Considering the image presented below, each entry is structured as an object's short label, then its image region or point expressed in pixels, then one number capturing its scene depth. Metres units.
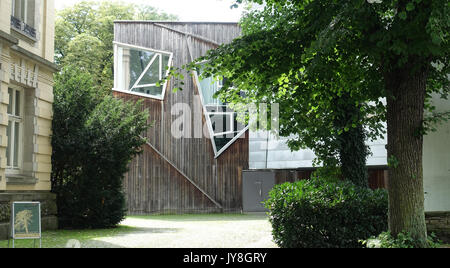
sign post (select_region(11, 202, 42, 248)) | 9.65
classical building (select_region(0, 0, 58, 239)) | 12.52
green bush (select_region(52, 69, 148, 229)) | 16.16
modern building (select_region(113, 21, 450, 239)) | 26.05
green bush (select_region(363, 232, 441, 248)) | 7.43
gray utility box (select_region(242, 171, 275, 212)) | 25.88
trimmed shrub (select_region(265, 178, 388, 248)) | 10.22
